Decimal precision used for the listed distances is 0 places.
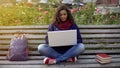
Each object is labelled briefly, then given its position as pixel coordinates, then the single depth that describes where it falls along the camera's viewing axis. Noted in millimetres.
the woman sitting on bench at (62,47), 2747
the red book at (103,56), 2735
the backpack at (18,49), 2813
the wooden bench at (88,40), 2913
